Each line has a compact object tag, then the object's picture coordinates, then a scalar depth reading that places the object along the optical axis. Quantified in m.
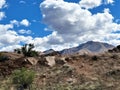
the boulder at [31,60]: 18.92
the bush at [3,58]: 20.30
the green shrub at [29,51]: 22.04
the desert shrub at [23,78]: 15.94
